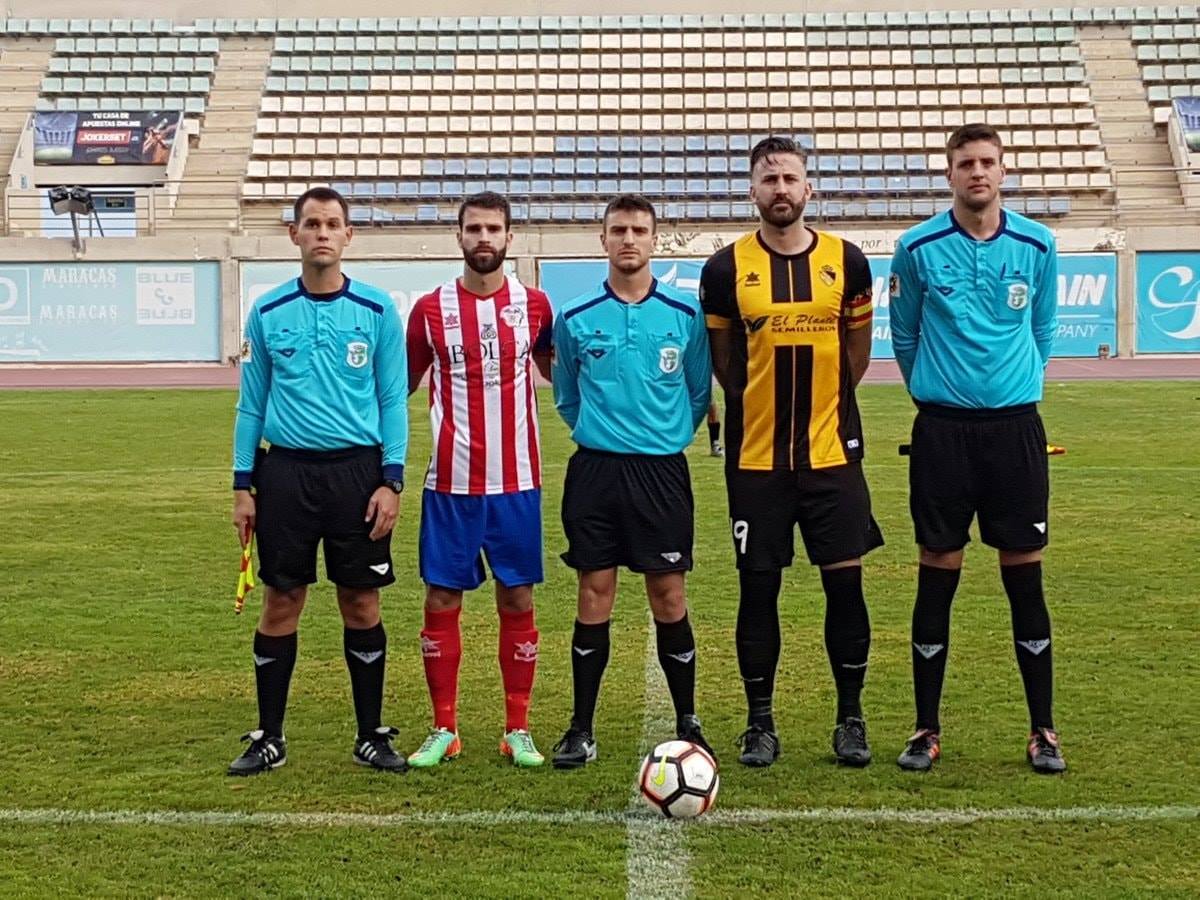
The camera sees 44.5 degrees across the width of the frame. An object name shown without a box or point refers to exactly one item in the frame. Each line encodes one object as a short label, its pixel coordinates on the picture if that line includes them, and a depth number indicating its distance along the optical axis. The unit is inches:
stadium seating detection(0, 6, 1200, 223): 1175.6
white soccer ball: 153.2
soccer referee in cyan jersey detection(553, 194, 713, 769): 171.9
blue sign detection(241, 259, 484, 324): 981.2
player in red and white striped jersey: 175.3
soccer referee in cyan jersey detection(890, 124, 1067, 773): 167.3
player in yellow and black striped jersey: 167.8
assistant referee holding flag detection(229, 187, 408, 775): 168.2
